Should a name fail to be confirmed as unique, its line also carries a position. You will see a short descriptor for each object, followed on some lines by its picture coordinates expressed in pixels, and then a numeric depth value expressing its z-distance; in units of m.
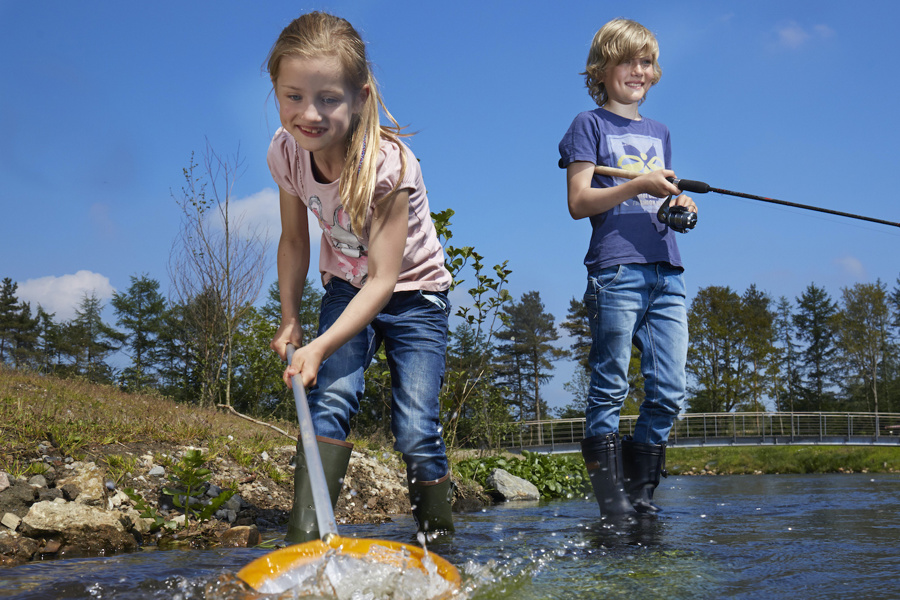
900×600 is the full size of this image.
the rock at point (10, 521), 2.61
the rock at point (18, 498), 2.72
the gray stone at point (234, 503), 3.33
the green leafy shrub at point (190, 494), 2.95
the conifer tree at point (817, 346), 43.22
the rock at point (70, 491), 2.98
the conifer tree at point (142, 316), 33.47
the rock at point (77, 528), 2.59
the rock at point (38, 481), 3.01
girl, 2.14
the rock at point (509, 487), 6.03
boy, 3.10
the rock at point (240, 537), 2.76
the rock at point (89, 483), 2.96
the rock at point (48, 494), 2.88
